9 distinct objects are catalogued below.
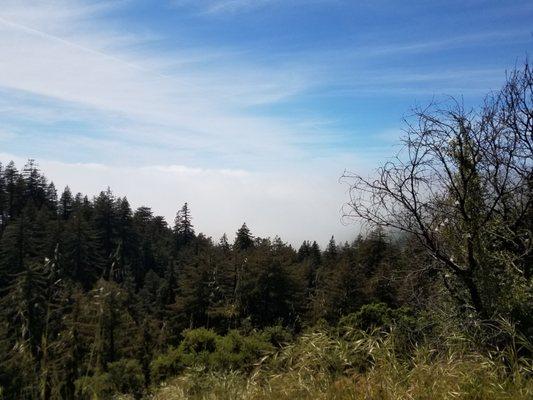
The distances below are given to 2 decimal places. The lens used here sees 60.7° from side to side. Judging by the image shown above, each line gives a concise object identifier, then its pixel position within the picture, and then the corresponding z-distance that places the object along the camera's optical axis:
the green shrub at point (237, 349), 12.25
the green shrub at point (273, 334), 14.91
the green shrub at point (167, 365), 14.34
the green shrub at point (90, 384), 3.54
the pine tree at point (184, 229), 94.03
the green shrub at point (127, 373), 17.50
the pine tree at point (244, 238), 61.97
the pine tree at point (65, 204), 88.94
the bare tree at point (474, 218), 7.68
